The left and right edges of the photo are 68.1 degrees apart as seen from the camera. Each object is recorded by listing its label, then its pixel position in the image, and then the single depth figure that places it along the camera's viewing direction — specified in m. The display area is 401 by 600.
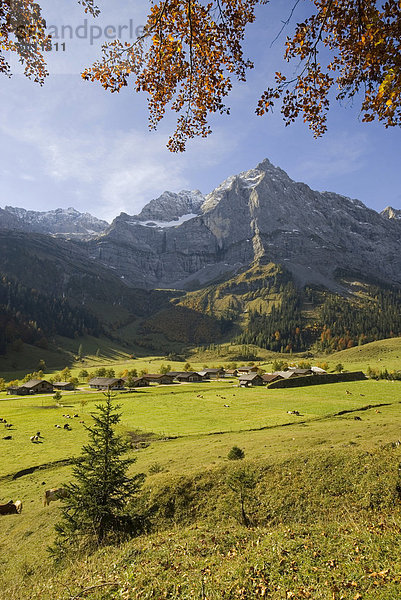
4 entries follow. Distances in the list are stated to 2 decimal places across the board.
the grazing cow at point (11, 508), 26.60
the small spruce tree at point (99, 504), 18.20
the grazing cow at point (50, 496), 27.32
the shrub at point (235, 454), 29.39
